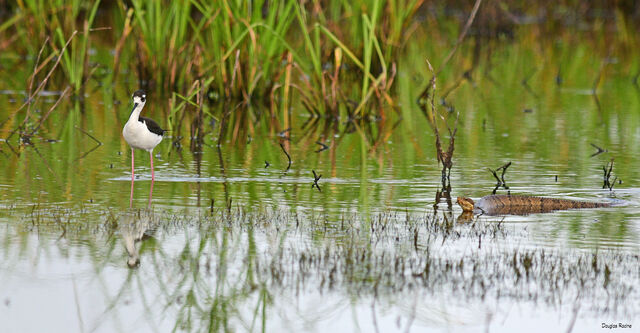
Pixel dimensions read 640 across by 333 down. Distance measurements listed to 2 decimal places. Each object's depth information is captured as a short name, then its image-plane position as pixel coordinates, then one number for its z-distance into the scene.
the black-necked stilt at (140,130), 18.62
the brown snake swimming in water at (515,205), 16.48
